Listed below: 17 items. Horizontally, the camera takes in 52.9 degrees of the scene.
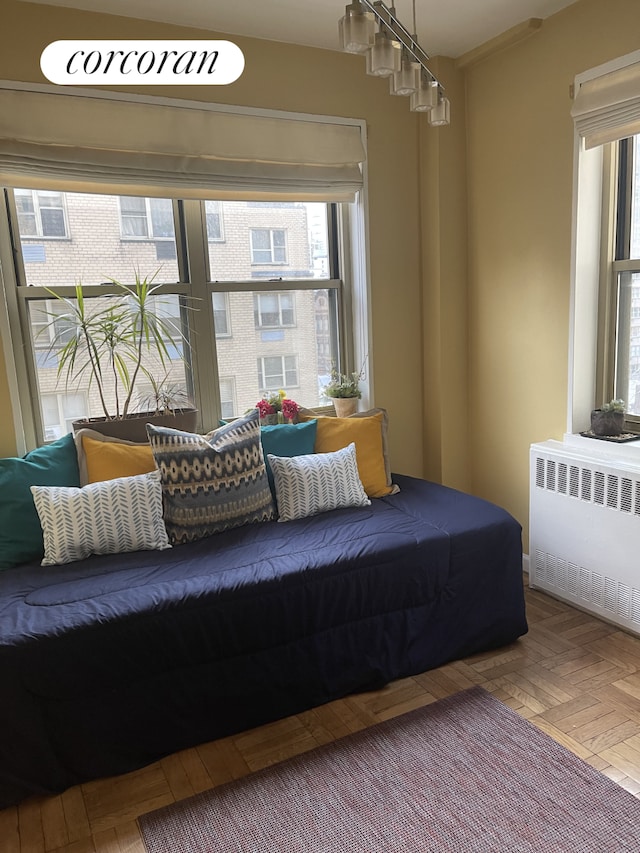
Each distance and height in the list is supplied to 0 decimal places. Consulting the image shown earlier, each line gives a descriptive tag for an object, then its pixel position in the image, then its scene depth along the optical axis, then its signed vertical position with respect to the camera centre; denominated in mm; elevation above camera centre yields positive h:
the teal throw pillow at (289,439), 2994 -564
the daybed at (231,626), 1955 -1044
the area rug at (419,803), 1735 -1402
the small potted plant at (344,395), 3400 -425
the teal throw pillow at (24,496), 2426 -627
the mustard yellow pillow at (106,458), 2641 -541
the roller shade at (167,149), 2635 +771
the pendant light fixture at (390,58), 1573 +664
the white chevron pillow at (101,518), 2391 -715
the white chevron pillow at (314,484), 2785 -729
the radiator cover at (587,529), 2656 -989
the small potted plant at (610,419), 2902 -526
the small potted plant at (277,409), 3213 -453
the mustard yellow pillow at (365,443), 3055 -610
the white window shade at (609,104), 2562 +802
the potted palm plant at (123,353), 2830 -124
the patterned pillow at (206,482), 2598 -652
